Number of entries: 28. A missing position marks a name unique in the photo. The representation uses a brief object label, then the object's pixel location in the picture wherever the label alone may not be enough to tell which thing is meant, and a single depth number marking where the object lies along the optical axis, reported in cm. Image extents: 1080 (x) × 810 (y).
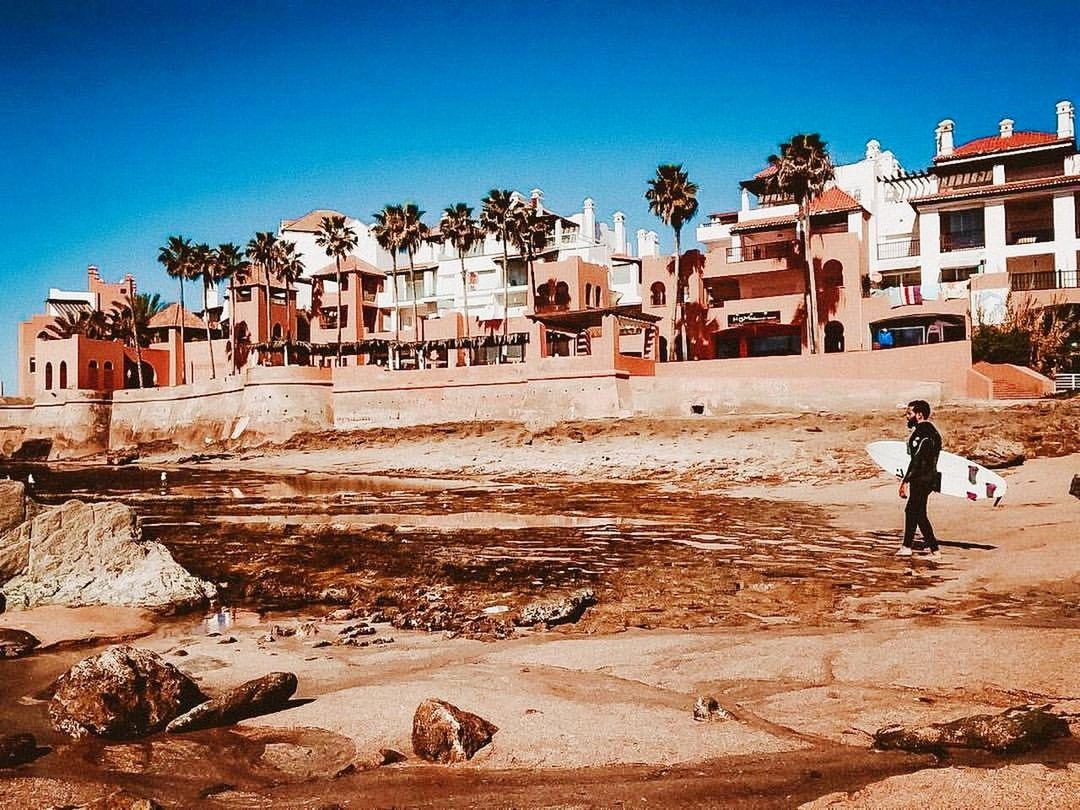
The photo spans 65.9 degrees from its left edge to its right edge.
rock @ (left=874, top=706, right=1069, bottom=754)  400
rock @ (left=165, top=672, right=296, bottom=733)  507
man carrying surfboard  1077
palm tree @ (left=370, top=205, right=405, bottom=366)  5794
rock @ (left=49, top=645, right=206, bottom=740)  502
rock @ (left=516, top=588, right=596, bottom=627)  800
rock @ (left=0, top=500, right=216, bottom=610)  947
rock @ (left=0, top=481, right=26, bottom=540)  1051
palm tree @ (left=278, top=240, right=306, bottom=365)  6372
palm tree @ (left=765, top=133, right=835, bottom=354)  4166
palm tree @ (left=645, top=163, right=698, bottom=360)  4606
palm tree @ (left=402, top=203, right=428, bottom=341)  5781
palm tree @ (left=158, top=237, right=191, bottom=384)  6475
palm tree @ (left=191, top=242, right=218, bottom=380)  6494
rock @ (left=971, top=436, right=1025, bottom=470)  2025
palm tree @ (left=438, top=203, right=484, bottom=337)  5725
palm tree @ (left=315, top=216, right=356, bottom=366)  6084
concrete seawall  3466
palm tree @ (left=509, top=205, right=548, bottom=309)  5428
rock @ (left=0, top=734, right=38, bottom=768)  457
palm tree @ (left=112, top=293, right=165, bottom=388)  6831
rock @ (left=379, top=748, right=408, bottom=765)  443
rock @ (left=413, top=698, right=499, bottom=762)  439
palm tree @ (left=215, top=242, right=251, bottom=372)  6512
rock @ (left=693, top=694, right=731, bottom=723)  473
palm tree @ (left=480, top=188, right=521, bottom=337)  5397
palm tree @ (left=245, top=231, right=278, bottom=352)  6444
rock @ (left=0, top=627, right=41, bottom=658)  727
